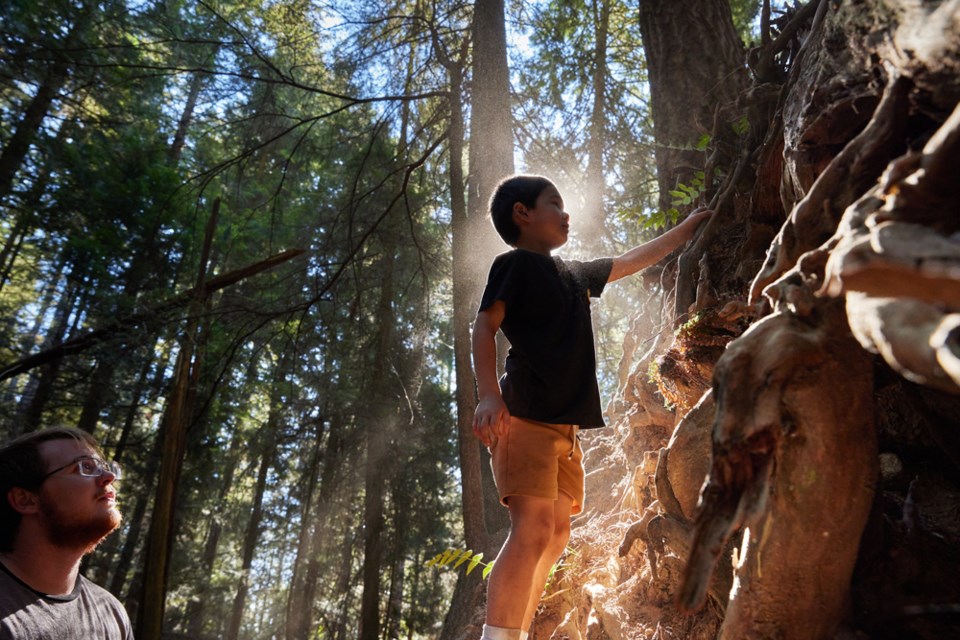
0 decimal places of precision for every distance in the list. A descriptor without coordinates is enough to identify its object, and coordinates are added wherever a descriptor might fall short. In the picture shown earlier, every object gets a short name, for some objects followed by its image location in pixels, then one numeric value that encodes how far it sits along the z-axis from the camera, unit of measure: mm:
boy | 2295
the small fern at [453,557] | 3699
